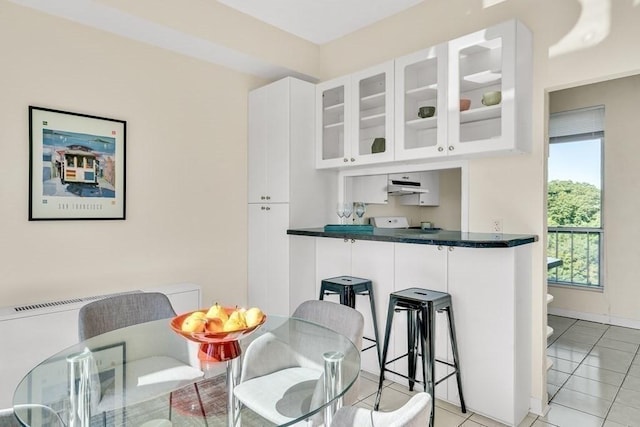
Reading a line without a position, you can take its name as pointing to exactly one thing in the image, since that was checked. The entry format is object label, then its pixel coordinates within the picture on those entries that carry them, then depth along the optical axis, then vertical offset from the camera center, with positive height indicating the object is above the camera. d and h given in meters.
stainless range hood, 3.79 +0.29
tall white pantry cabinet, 3.38 +0.26
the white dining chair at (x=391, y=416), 0.94 -0.61
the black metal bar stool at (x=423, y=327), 2.26 -0.71
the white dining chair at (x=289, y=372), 1.41 -0.67
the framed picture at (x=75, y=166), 2.52 +0.31
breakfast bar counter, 2.29 -0.54
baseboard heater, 2.19 -0.74
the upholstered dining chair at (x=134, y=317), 1.60 -0.59
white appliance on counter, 4.21 -0.10
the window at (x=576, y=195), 4.43 +0.22
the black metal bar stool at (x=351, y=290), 2.78 -0.56
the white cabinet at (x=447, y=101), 2.41 +0.80
